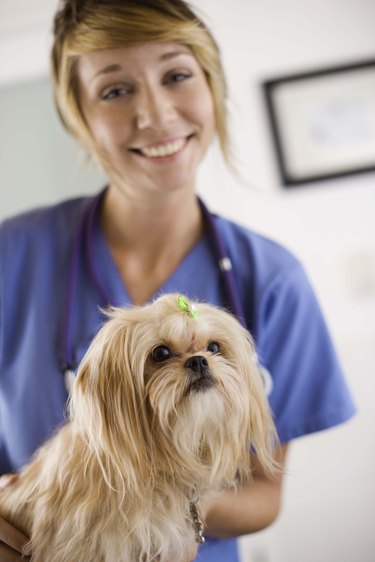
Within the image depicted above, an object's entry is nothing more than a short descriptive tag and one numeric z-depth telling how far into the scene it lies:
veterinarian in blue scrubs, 0.96
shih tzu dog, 0.75
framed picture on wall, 1.90
